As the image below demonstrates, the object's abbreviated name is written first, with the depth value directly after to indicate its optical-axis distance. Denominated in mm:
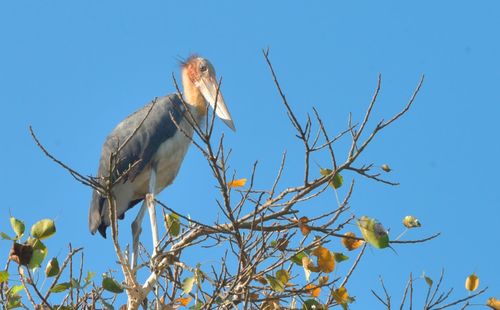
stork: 17109
